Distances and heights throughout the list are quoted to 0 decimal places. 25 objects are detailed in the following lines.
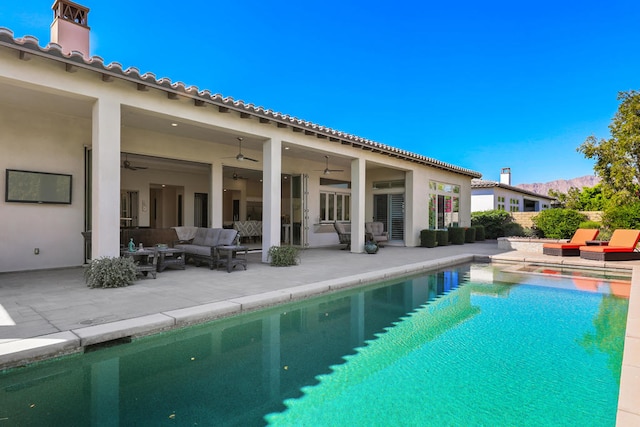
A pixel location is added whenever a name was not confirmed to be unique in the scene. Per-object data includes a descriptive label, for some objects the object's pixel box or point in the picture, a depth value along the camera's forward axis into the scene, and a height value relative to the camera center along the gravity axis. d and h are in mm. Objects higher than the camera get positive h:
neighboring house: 25672 +1749
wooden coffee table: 7291 -1019
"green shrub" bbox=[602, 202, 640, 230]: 12818 +77
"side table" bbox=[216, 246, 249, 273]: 7551 -948
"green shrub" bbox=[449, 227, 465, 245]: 16062 -859
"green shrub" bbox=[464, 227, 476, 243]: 17209 -862
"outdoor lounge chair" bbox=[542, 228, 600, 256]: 11211 -888
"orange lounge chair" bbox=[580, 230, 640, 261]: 9969 -907
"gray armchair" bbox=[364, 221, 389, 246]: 13036 -615
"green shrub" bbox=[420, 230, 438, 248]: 14445 -893
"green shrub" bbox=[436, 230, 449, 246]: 14992 -862
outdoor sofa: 7957 -705
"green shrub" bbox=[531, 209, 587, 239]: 15422 -159
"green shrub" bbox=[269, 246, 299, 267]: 8469 -981
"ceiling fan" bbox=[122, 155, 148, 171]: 10879 +1706
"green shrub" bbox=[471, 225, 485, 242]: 18152 -805
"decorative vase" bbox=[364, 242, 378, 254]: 11570 -1044
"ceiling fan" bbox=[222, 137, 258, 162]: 9586 +2151
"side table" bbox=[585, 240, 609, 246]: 10977 -780
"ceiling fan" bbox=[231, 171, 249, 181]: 14550 +1847
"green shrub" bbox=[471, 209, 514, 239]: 19844 -225
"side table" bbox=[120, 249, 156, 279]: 6509 -953
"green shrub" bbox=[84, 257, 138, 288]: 5625 -969
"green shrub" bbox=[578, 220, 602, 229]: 14375 -228
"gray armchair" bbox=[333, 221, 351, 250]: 12734 -712
